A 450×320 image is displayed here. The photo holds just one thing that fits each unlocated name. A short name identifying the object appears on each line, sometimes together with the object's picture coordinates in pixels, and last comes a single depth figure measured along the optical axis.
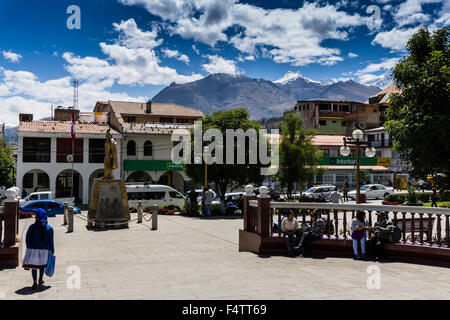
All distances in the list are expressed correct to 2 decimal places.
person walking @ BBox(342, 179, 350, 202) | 35.47
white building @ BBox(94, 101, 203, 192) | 41.16
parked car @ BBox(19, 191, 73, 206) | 30.17
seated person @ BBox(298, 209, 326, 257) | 10.47
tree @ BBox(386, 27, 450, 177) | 11.11
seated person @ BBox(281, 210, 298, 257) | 10.55
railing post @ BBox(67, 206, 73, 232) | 18.22
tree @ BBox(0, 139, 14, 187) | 38.47
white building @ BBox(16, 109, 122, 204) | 37.81
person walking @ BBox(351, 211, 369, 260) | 10.00
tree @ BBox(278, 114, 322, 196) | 29.55
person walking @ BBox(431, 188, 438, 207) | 25.36
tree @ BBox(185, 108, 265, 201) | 28.30
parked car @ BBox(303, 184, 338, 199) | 38.69
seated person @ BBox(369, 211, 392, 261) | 9.91
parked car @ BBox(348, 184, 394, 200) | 38.91
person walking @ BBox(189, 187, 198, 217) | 26.62
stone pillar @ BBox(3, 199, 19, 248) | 9.44
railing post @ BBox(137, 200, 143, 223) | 21.77
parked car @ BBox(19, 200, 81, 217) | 26.20
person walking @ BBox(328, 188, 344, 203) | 25.42
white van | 29.75
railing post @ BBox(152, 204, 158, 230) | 18.95
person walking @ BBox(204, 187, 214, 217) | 25.98
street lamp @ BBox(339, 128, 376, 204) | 14.25
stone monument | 19.59
